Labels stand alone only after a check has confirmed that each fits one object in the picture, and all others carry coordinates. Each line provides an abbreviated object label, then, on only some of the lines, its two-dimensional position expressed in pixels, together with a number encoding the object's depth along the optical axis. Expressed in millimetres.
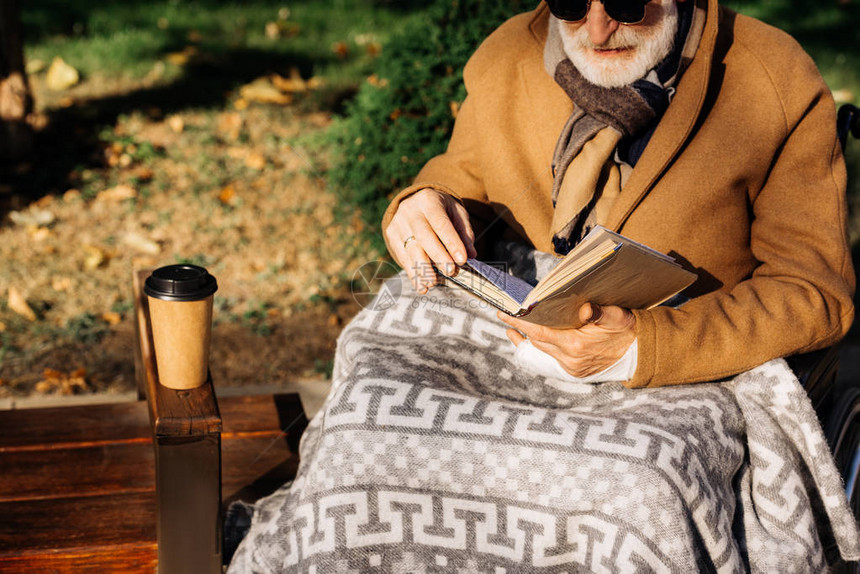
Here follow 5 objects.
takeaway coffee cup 2086
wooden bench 2145
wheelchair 2357
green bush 3820
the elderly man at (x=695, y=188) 2246
